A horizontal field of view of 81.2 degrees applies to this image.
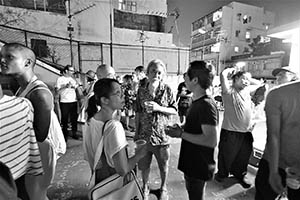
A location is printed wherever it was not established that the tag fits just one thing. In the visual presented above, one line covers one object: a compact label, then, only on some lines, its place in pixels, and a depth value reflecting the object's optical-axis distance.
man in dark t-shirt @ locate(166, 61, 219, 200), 1.49
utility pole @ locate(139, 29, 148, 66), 14.30
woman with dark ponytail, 1.22
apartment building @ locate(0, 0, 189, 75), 10.55
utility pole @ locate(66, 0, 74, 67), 11.67
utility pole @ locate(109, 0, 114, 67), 13.03
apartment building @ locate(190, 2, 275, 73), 24.17
